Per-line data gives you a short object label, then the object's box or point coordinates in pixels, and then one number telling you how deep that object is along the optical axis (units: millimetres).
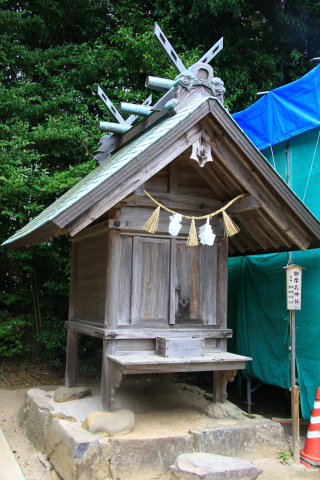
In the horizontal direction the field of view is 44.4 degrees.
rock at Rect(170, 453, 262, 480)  3588
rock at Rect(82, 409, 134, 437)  4137
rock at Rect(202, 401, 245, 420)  4895
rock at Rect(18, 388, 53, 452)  5008
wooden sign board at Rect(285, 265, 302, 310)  4879
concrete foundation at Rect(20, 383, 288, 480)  3895
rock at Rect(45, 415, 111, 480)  3793
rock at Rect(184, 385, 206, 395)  6137
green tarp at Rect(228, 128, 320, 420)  5750
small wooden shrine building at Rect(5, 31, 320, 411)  4363
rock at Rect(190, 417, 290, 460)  4270
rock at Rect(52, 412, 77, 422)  4664
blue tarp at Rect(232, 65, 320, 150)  6086
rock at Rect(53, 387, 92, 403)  5430
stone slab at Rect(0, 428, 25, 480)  3939
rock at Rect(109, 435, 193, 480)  3926
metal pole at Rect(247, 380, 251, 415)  7089
